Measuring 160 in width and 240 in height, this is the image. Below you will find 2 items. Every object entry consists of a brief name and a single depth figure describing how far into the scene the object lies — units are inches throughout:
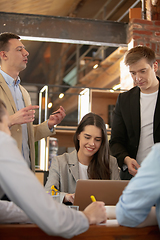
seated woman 83.7
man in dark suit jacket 80.7
